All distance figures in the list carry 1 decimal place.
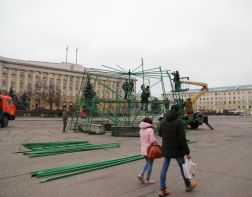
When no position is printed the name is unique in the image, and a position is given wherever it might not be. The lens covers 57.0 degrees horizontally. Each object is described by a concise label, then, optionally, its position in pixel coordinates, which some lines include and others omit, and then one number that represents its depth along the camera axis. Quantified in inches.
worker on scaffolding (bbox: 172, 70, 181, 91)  712.0
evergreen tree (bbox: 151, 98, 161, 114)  628.2
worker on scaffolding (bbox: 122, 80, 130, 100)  613.9
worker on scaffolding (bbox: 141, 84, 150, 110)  595.8
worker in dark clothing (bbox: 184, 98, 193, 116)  764.6
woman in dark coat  163.6
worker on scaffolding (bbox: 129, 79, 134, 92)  619.9
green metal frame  585.6
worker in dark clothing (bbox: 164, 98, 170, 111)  615.2
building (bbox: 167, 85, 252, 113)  4670.3
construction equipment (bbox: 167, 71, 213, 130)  685.9
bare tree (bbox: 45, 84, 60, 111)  2618.1
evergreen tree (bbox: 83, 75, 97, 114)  595.2
